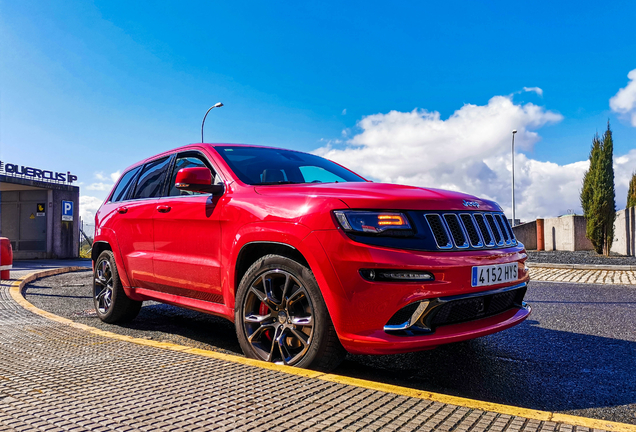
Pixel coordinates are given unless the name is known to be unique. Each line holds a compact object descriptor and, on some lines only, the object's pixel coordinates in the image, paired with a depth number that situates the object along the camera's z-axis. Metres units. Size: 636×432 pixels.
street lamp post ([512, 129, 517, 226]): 31.89
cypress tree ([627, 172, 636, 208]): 21.95
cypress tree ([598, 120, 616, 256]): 19.22
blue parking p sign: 23.21
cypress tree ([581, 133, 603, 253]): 19.39
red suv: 2.74
